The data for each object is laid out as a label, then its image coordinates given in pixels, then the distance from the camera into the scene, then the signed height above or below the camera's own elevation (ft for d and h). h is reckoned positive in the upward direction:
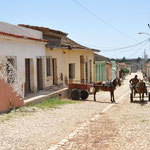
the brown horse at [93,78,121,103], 50.80 -2.53
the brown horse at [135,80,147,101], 47.93 -2.78
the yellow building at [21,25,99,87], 56.59 +3.19
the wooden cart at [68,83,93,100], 53.88 -3.73
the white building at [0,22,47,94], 39.83 +3.36
